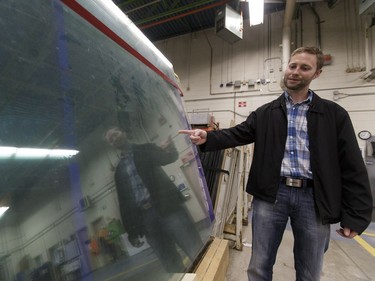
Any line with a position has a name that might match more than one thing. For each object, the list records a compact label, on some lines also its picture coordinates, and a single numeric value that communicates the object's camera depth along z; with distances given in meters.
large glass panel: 0.36
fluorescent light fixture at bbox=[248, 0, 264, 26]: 3.06
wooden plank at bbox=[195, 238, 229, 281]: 1.04
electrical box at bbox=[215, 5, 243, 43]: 3.68
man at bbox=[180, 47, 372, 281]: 0.94
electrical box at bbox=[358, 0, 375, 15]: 2.96
